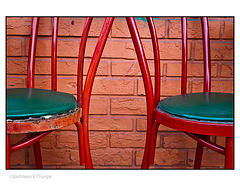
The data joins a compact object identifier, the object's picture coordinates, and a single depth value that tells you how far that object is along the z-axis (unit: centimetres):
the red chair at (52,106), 63
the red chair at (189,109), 65
